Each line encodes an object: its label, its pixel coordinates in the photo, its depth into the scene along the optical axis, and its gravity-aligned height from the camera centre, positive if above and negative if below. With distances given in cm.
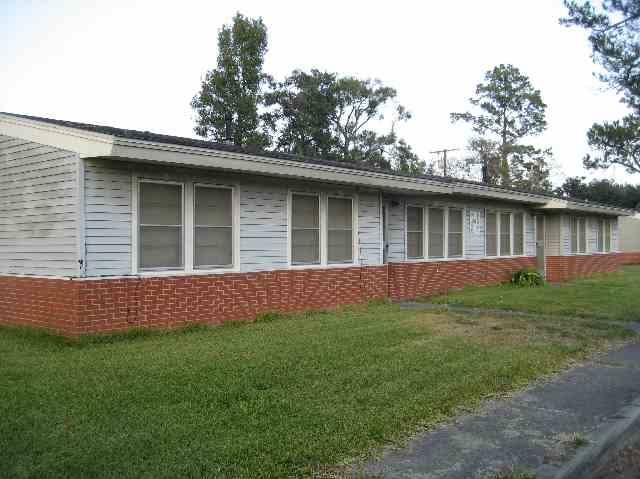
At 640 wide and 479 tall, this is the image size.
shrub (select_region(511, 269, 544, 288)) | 1970 -66
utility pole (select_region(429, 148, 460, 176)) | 4928 +827
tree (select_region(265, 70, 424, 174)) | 4144 +967
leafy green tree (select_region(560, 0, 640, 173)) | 1062 +395
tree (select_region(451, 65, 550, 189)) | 5191 +1160
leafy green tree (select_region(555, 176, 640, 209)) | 5388 +609
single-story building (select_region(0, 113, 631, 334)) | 912 +51
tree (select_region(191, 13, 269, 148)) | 3359 +950
